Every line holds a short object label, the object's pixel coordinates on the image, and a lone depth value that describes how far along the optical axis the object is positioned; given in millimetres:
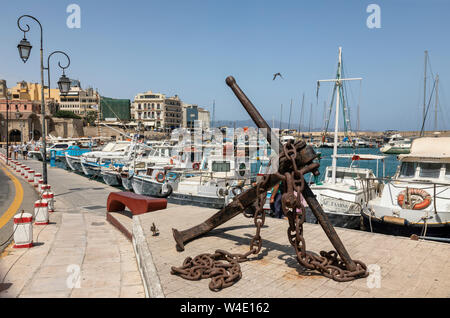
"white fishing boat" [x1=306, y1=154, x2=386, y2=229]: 13102
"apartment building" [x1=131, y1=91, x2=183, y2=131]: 118500
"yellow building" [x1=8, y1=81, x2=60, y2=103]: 93625
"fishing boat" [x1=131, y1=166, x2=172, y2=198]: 19112
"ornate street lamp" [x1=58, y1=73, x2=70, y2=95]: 14453
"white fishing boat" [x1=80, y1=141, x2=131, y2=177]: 28844
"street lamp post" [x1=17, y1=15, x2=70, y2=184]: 12461
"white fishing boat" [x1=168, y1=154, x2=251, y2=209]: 16203
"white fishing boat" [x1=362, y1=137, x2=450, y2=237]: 10195
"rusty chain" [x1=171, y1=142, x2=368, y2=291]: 4785
